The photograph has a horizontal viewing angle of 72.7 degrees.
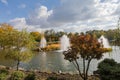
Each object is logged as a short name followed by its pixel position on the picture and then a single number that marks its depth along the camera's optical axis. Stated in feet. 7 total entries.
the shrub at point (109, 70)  14.88
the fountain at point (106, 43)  66.96
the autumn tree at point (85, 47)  17.22
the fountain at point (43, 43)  90.83
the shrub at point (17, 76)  19.37
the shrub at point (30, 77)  18.71
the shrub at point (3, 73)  19.65
